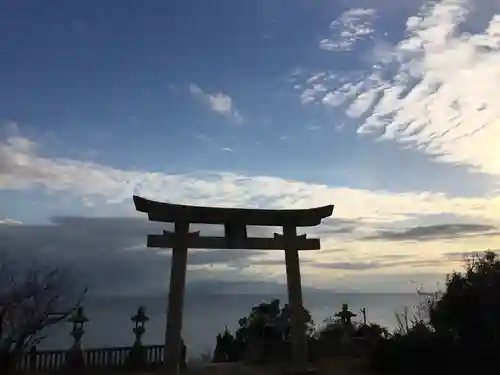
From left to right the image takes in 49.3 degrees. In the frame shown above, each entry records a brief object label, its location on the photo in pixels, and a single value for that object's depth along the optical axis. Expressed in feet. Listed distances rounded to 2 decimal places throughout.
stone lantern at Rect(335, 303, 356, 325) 55.88
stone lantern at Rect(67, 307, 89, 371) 44.24
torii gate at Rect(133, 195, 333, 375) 34.09
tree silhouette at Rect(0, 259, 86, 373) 43.09
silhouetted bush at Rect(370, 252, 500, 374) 39.01
